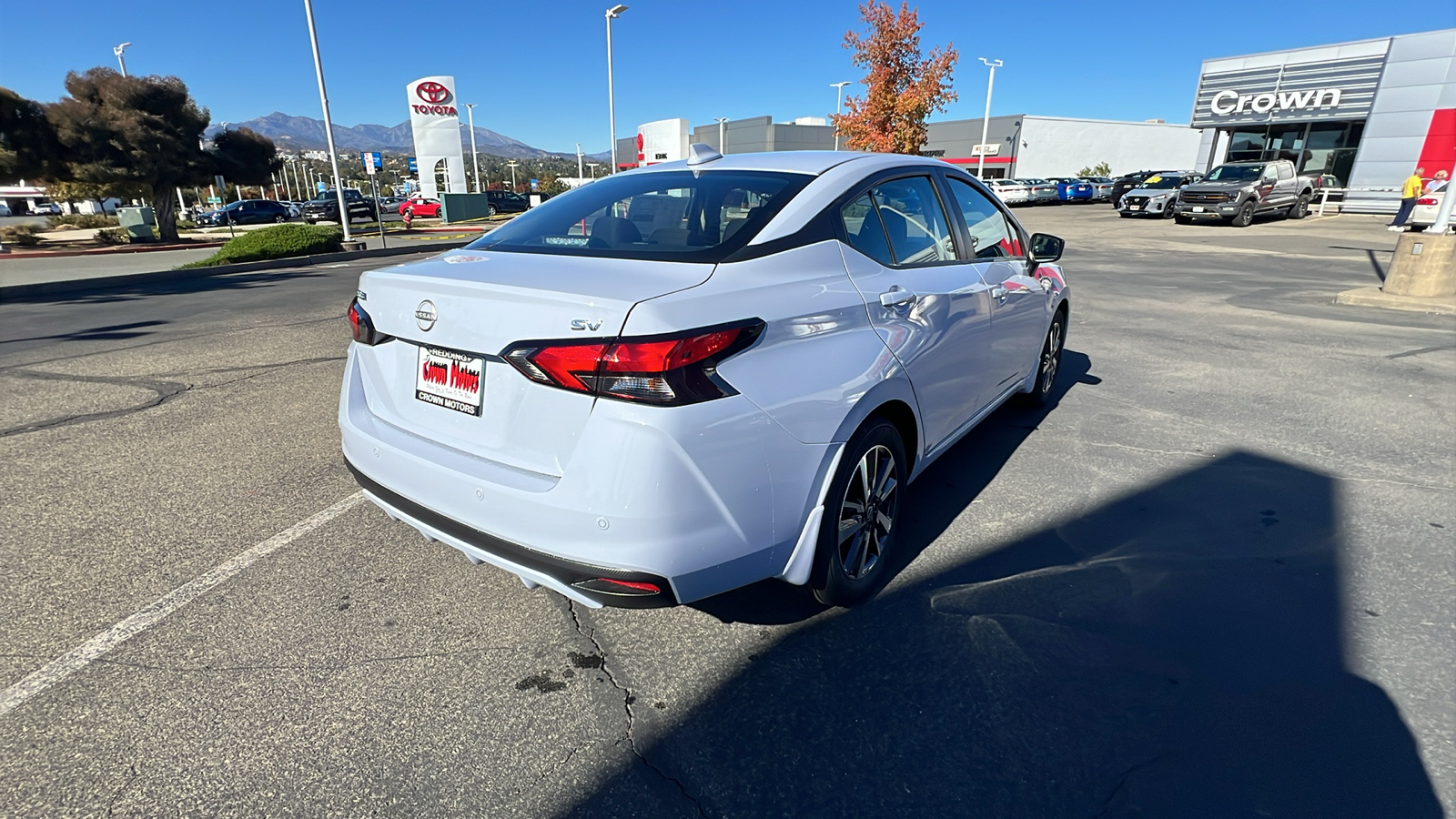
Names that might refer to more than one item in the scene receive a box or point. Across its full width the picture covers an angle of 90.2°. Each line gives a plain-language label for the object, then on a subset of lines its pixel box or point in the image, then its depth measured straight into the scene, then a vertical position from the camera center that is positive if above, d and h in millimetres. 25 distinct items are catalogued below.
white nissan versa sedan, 2012 -586
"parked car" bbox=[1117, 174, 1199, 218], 27656 -149
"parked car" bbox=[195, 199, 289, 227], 40594 -1787
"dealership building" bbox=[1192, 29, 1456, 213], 27234 +3525
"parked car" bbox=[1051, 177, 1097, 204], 41750 +225
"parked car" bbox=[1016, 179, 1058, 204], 40344 +135
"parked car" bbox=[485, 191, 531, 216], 45816 -1070
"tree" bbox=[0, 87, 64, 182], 23453 +1158
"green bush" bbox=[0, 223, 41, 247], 24891 -1944
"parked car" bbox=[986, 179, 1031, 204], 37969 +131
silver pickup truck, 23000 +117
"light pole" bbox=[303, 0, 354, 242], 20766 +1681
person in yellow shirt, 19766 +170
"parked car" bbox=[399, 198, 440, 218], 40562 -1341
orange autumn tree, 29688 +4274
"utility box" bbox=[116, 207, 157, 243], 26797 -1586
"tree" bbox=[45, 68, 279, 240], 24234 +1493
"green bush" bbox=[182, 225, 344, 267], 15891 -1399
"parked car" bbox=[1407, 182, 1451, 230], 19641 -263
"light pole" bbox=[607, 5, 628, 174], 28891 +3539
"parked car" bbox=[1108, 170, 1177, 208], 36509 +540
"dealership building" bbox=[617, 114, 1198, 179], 55312 +3994
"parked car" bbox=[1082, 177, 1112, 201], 42844 +355
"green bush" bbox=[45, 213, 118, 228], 38362 -2237
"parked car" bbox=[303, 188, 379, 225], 40375 -1444
